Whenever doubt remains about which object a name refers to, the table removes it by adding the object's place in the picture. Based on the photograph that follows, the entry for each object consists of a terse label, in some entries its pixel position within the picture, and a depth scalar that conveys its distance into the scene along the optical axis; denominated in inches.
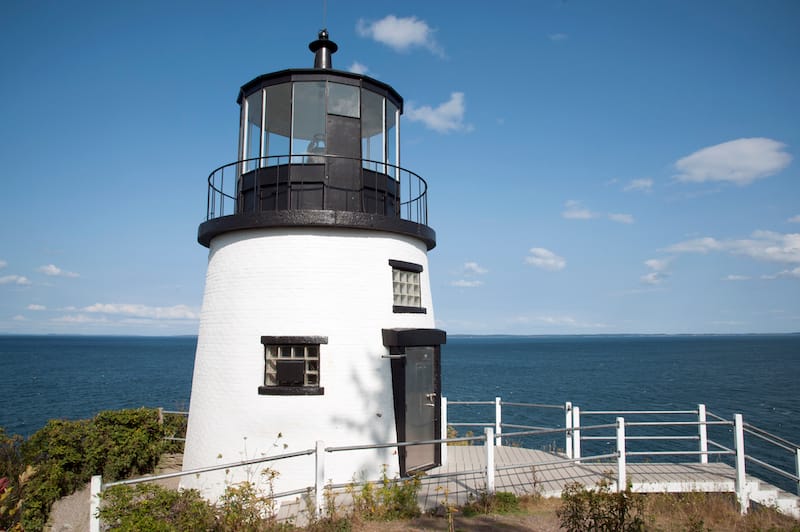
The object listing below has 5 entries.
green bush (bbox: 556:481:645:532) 229.6
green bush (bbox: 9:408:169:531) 445.4
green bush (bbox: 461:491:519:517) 314.6
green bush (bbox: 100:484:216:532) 245.8
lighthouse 370.9
